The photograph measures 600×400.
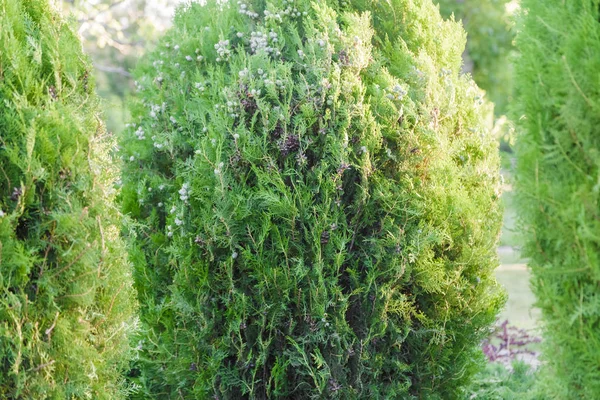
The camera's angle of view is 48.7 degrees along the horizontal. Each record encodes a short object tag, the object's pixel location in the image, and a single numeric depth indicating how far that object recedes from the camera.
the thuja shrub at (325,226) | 3.72
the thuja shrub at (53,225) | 2.81
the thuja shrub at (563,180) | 2.56
